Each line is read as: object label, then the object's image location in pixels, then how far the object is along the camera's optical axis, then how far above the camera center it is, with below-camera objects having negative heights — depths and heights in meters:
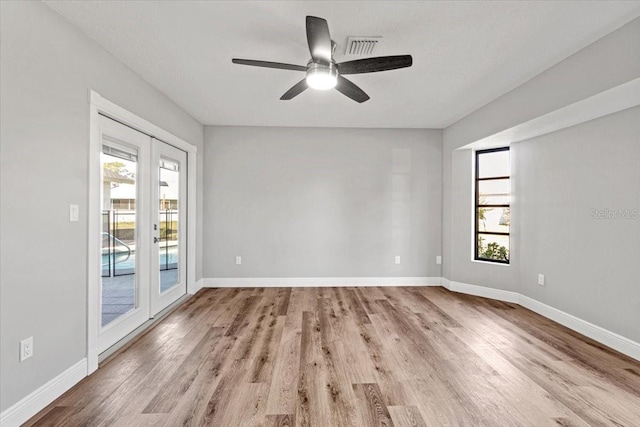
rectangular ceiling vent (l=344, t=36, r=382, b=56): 2.41 +1.39
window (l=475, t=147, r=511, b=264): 4.36 +0.15
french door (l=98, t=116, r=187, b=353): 2.79 -0.17
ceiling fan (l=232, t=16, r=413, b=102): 2.00 +1.09
